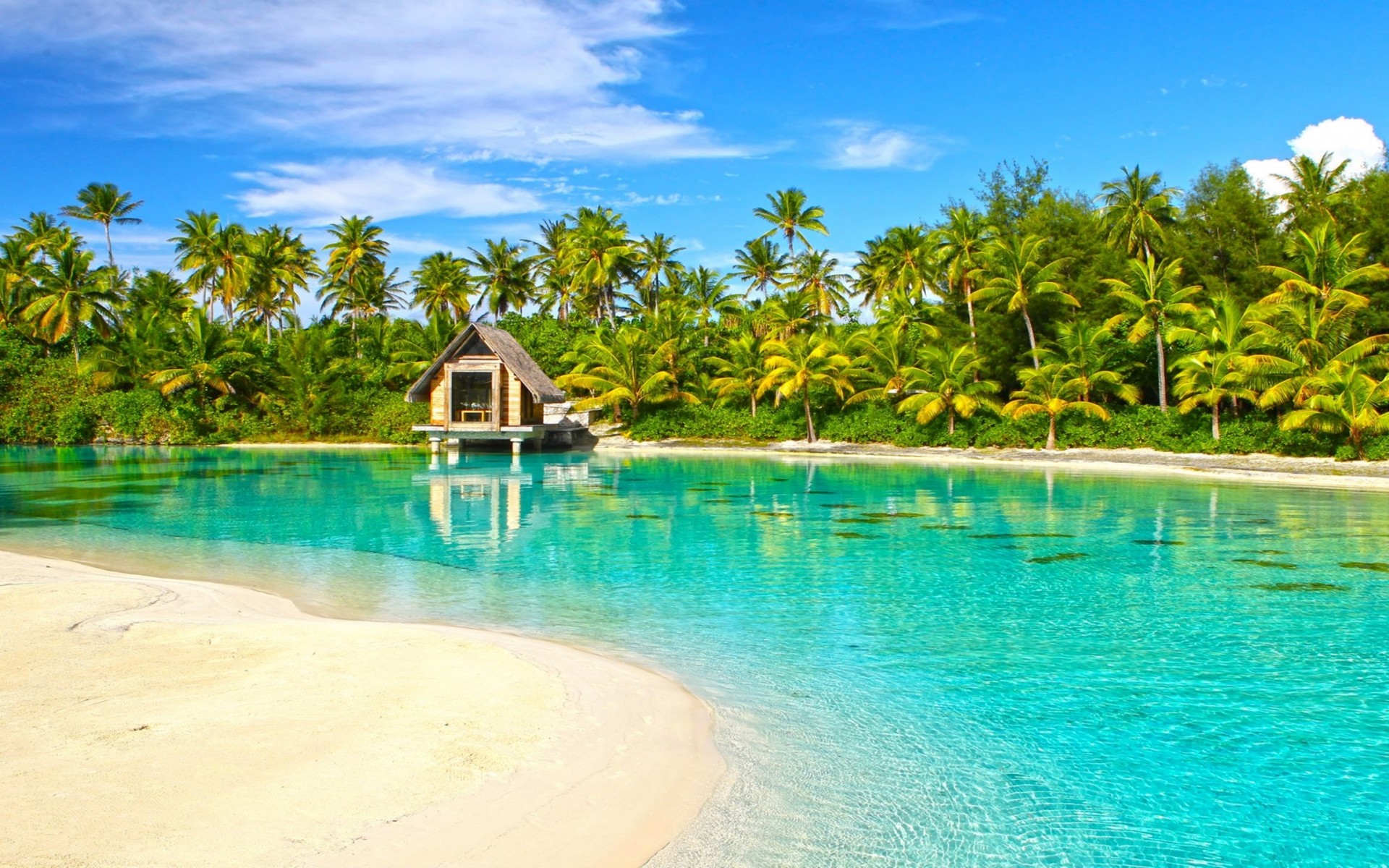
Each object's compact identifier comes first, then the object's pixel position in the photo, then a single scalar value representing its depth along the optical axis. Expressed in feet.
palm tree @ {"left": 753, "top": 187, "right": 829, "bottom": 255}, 138.41
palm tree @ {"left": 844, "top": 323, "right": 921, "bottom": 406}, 106.52
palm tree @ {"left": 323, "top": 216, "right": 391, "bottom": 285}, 143.74
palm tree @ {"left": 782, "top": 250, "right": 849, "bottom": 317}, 136.26
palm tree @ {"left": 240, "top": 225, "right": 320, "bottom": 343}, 133.90
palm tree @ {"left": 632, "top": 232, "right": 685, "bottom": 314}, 140.77
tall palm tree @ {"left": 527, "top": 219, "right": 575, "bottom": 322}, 145.28
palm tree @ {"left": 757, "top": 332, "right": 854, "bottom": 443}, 106.11
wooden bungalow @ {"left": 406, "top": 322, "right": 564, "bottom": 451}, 101.76
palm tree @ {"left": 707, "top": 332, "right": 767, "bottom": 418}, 115.03
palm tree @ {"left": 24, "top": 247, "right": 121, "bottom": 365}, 120.06
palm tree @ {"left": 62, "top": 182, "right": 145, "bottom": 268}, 138.41
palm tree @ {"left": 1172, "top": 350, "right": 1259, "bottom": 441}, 78.79
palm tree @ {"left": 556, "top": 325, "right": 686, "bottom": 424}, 117.60
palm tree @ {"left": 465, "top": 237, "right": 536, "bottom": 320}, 142.31
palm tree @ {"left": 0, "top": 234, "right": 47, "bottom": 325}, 125.18
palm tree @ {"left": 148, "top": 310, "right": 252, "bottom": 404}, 116.37
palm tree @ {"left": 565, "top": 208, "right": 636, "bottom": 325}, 129.90
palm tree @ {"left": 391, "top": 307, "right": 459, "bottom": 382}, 122.11
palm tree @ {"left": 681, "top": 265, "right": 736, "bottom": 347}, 131.23
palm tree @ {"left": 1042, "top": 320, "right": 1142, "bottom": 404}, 89.86
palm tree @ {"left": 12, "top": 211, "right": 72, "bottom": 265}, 135.13
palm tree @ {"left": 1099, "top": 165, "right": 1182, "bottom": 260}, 102.83
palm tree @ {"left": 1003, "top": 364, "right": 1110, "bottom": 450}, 91.20
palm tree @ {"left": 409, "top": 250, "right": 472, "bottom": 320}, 140.46
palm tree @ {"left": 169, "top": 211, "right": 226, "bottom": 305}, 132.36
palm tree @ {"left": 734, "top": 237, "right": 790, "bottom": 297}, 140.36
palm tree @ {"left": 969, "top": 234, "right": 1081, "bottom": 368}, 93.56
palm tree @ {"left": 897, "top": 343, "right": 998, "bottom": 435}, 98.63
